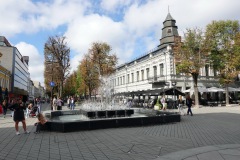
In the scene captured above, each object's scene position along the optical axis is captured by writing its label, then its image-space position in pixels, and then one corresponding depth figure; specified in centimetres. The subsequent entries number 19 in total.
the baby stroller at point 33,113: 2256
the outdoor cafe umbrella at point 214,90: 3902
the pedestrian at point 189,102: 2119
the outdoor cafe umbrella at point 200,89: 4051
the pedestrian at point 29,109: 2235
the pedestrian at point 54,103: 2874
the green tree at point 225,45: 3672
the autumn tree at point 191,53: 3541
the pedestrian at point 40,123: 1225
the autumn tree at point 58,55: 4097
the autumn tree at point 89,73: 5178
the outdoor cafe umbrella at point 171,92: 3126
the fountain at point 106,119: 1225
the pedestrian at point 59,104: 2820
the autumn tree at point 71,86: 7175
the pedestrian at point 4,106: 2334
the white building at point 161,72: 4481
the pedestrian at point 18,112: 1200
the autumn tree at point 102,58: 5003
